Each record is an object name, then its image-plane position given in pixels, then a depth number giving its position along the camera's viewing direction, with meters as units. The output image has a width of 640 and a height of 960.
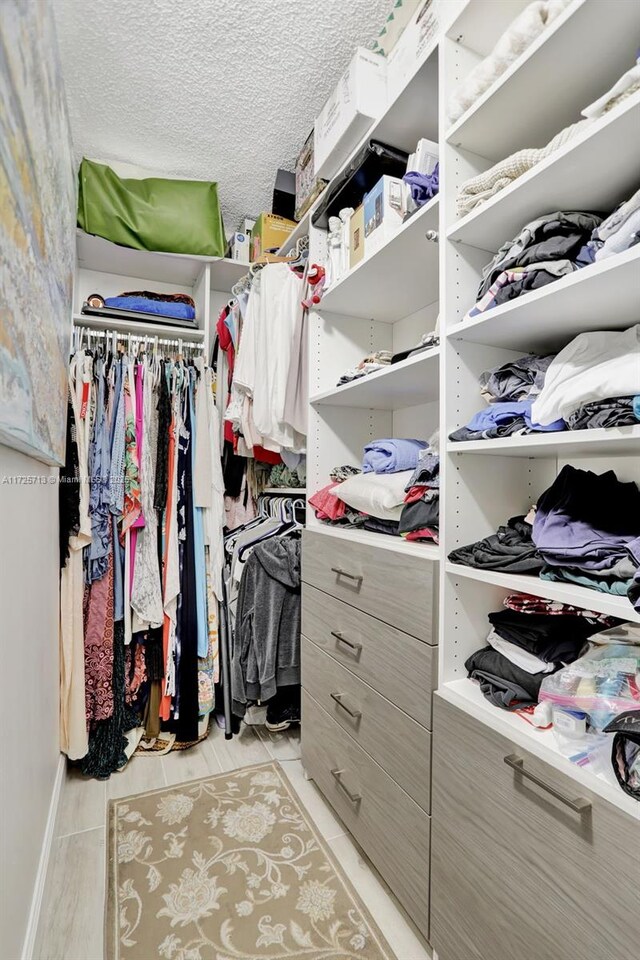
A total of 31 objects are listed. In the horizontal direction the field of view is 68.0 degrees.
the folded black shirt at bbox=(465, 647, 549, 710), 0.99
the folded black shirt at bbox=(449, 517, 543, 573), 0.96
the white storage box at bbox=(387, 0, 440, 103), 1.21
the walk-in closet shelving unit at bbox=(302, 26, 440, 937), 1.16
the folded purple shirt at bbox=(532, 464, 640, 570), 0.84
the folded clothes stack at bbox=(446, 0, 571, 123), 0.87
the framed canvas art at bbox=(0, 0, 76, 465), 0.68
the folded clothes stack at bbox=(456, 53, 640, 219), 0.74
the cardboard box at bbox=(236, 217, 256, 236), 2.44
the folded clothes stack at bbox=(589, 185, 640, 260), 0.76
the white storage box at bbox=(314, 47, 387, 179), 1.42
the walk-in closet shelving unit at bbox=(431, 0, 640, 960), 0.77
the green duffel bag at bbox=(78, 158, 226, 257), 2.00
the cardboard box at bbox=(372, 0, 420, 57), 1.33
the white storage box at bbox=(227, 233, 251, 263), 2.33
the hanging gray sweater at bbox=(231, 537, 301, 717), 1.91
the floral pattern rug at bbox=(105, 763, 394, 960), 1.17
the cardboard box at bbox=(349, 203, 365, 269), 1.50
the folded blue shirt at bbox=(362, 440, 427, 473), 1.44
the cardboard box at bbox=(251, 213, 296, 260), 2.23
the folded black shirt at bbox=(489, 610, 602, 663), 0.98
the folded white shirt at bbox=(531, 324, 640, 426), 0.79
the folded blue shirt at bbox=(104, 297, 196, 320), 2.14
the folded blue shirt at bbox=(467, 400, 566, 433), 0.97
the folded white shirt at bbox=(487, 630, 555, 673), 1.00
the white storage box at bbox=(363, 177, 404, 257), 1.37
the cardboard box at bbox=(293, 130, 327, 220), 1.80
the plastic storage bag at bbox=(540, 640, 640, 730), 0.82
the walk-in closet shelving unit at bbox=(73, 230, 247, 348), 2.15
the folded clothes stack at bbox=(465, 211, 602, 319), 0.90
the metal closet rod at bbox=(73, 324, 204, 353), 2.07
